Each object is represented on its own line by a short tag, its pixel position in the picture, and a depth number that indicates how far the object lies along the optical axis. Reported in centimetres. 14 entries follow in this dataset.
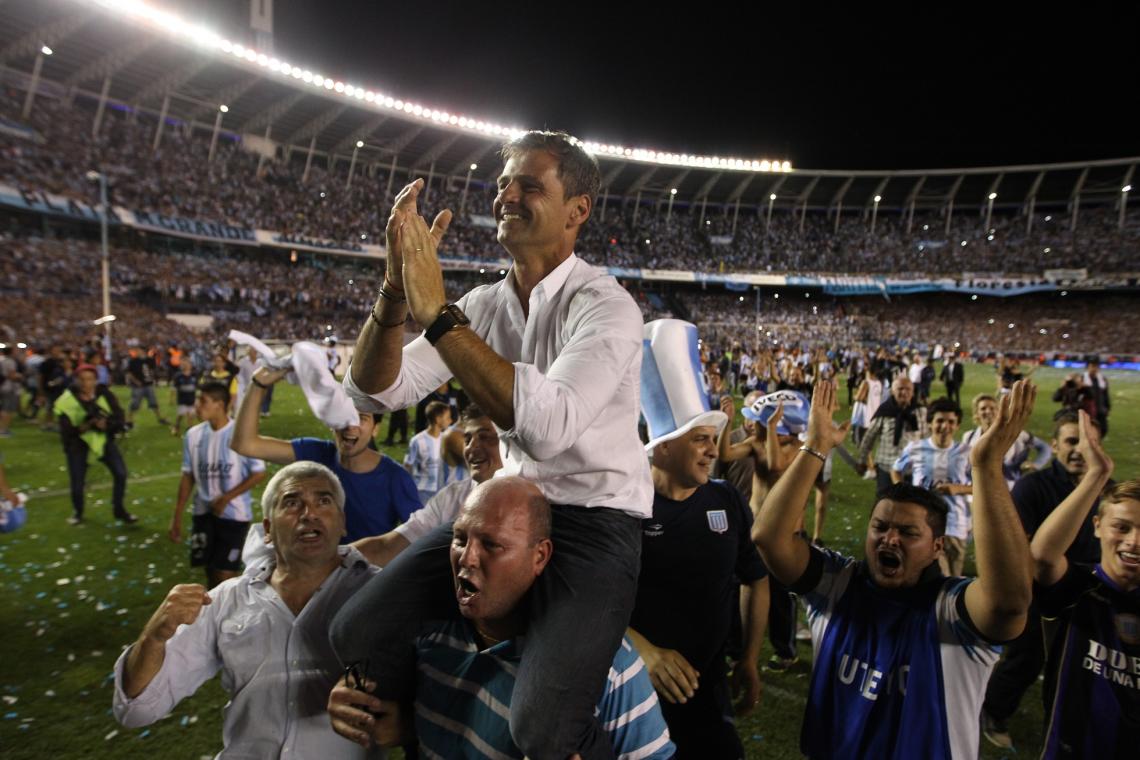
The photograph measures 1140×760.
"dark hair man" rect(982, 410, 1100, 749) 417
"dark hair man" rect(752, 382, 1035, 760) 211
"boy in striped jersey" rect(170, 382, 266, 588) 573
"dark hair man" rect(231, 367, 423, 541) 431
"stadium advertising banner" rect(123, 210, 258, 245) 3469
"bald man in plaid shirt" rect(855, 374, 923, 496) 785
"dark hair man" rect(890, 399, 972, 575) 602
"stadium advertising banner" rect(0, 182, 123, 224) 2939
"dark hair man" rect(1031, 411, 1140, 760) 260
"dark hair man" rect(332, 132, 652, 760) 164
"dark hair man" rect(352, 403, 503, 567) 372
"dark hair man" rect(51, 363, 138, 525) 853
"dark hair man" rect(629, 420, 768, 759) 292
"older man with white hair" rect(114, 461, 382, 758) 237
